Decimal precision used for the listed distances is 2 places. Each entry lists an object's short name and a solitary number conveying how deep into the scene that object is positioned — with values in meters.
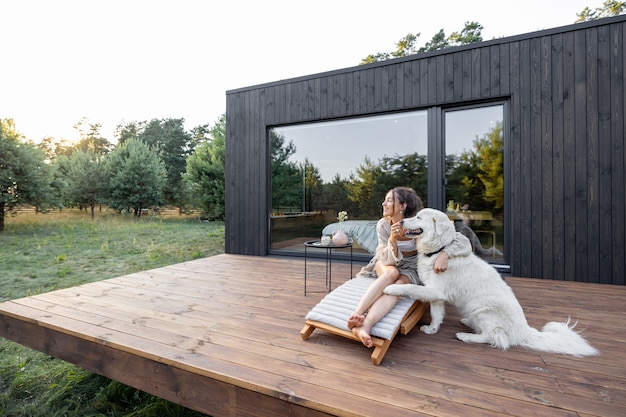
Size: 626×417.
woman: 1.67
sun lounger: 1.58
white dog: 1.72
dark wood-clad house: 3.32
